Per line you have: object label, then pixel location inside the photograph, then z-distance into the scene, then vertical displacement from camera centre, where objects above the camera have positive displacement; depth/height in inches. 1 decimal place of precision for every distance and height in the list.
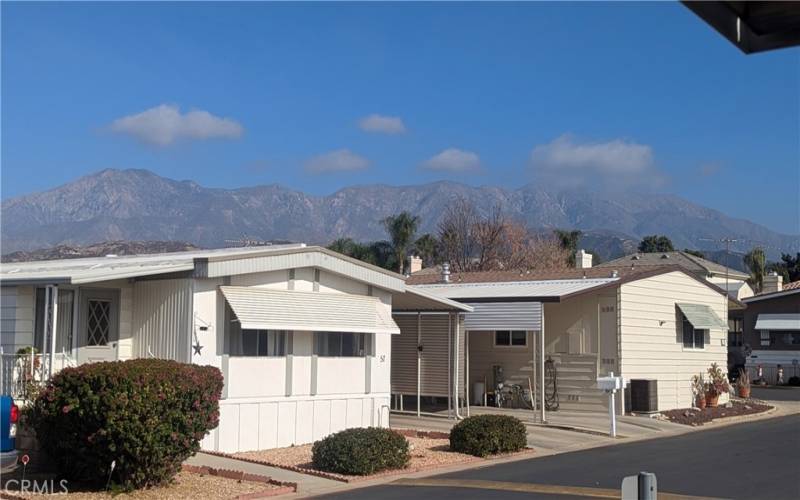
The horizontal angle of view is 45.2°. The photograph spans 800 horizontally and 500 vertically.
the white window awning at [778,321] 1628.9 +48.7
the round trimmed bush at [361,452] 586.2 -64.8
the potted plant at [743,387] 1256.2 -48.8
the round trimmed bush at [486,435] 679.7 -62.4
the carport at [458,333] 926.4 +14.3
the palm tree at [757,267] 2820.4 +245.8
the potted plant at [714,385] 1091.3 -40.6
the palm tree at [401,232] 2571.4 +307.0
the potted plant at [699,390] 1075.3 -45.9
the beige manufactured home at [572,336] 968.3 +12.8
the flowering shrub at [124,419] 475.8 -37.4
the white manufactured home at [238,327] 633.0 +13.1
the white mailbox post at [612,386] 813.2 -31.6
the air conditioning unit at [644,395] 981.8 -47.5
